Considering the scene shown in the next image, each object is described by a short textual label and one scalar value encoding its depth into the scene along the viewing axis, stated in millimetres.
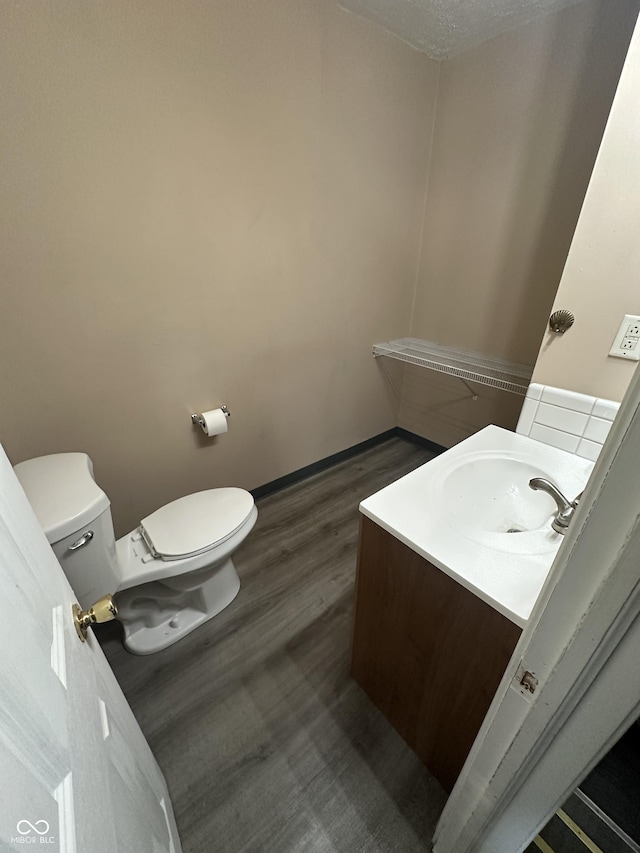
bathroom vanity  729
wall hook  1171
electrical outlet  1060
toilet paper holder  1668
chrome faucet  815
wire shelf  1821
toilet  986
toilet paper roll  1636
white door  307
